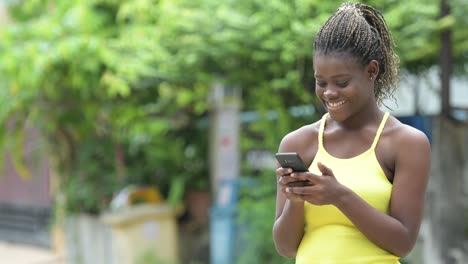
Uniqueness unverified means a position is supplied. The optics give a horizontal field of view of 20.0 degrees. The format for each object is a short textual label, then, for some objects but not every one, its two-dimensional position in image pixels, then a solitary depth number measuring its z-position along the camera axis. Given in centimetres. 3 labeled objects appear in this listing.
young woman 363
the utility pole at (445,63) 957
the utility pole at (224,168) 1164
